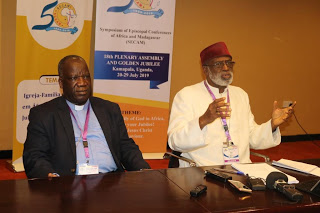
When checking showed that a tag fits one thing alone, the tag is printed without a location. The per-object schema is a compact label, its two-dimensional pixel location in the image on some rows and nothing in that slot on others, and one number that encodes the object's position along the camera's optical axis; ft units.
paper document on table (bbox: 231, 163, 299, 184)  9.28
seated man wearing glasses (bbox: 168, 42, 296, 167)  12.33
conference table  7.29
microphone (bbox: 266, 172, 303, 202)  7.90
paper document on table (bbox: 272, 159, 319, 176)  9.98
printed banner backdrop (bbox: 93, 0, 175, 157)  20.67
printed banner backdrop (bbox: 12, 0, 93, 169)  18.56
